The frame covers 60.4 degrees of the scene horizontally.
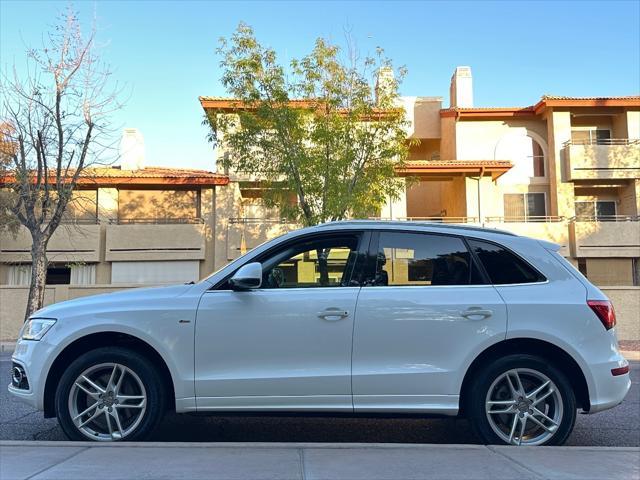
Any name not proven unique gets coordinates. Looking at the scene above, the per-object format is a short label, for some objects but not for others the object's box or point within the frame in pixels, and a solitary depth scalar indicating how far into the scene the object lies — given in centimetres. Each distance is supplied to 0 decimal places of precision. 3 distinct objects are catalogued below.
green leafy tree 1541
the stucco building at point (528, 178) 2334
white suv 422
